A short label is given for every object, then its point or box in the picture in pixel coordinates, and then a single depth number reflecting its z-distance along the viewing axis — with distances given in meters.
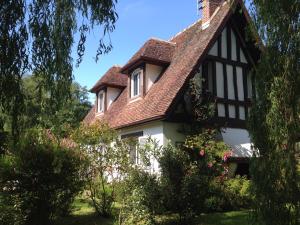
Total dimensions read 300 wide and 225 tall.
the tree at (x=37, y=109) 5.10
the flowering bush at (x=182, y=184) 7.94
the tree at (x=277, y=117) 4.87
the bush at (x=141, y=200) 7.68
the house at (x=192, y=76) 12.43
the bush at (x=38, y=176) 7.97
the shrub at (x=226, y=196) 10.12
